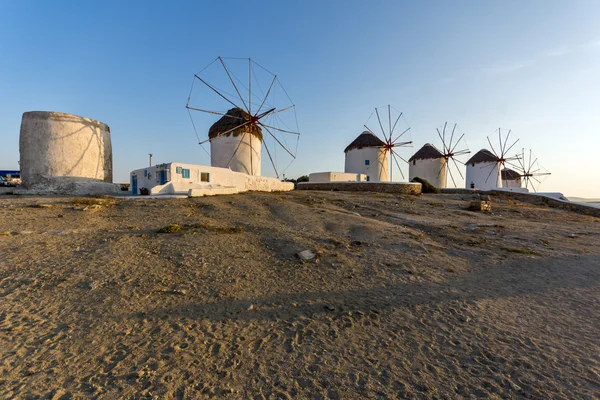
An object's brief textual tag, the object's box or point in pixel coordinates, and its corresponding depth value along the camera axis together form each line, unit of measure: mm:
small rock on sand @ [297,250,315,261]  5042
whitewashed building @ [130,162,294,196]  14312
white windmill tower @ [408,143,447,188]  36188
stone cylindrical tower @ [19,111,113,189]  14555
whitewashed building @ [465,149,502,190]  37094
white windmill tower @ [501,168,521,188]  41241
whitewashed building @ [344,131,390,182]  31625
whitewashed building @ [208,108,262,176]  21016
